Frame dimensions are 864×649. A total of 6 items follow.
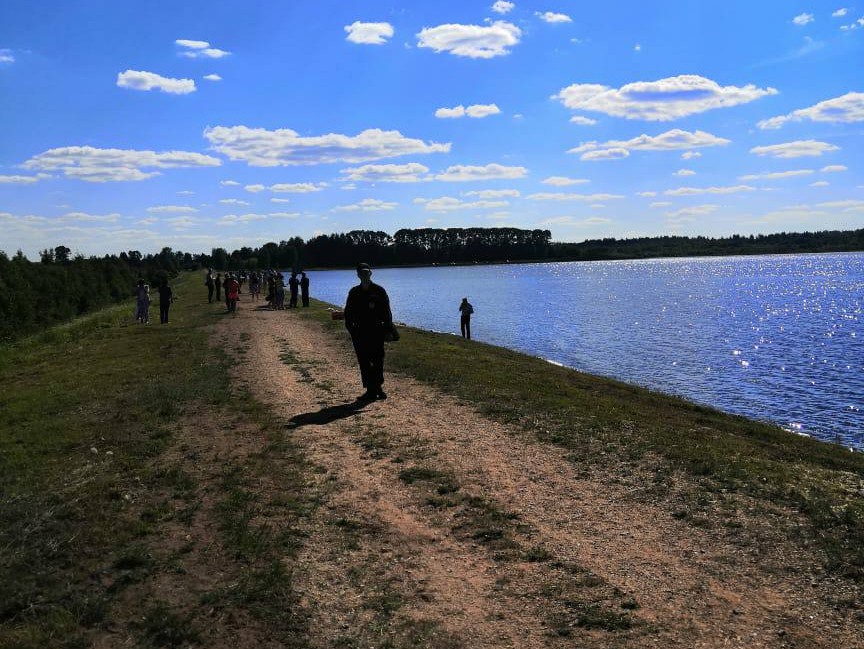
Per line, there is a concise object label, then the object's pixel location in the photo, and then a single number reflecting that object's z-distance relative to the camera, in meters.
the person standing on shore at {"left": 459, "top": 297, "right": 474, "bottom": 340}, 28.60
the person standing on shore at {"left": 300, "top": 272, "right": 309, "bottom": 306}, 34.56
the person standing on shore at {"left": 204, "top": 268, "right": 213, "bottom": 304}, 39.31
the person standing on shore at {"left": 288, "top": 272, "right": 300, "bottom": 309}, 33.88
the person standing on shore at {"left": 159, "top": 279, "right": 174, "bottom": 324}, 26.72
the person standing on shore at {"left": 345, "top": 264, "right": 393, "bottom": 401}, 10.69
